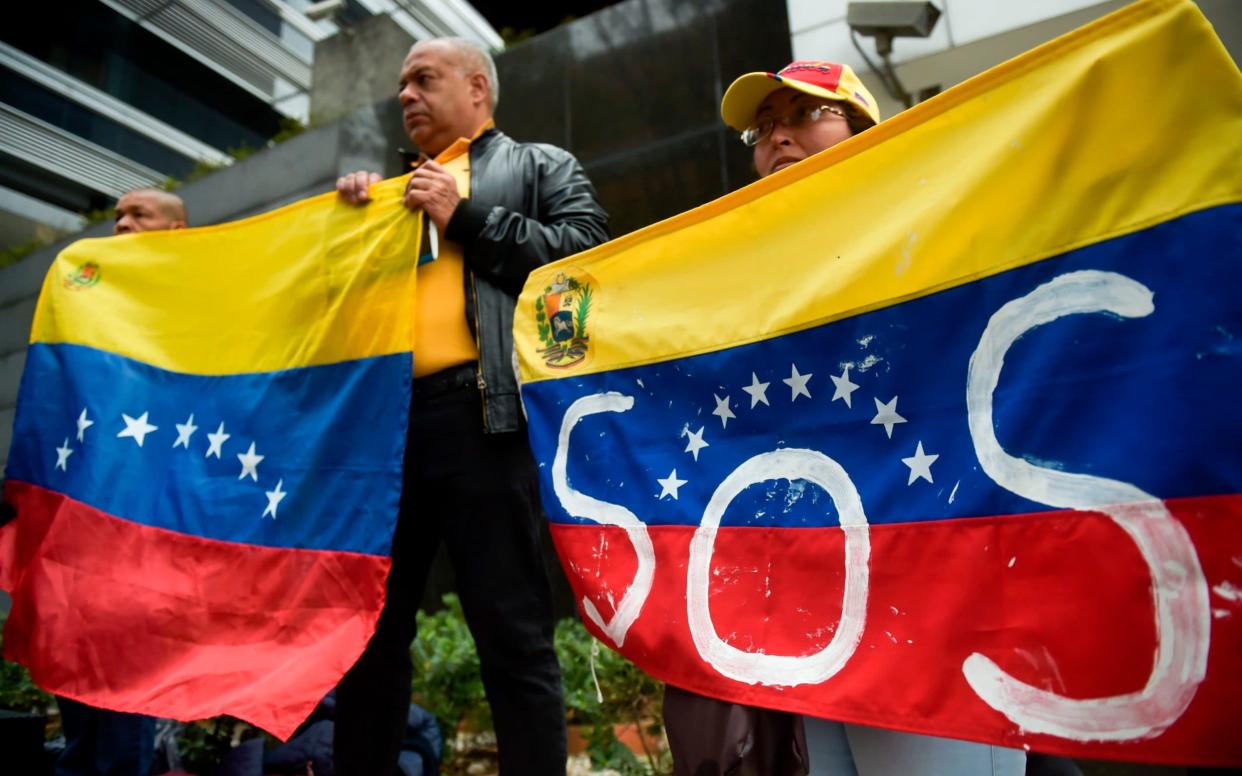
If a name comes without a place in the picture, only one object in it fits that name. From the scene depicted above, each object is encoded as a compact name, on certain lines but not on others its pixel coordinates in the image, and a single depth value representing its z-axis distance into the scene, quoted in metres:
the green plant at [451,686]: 3.55
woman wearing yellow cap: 1.54
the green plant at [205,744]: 3.04
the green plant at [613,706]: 3.06
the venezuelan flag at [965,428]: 1.28
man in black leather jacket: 2.03
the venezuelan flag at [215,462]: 2.24
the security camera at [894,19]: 4.75
